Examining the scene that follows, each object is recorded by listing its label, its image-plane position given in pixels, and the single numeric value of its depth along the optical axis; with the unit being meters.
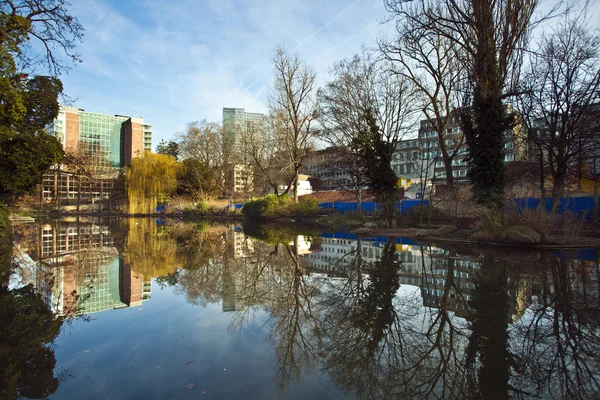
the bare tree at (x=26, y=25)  10.80
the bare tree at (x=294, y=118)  31.14
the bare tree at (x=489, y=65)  15.07
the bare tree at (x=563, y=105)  17.83
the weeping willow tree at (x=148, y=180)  45.41
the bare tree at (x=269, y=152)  32.94
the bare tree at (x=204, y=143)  51.72
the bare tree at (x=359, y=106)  23.44
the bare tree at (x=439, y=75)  20.39
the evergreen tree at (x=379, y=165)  20.80
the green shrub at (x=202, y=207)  45.47
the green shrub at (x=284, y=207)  32.25
